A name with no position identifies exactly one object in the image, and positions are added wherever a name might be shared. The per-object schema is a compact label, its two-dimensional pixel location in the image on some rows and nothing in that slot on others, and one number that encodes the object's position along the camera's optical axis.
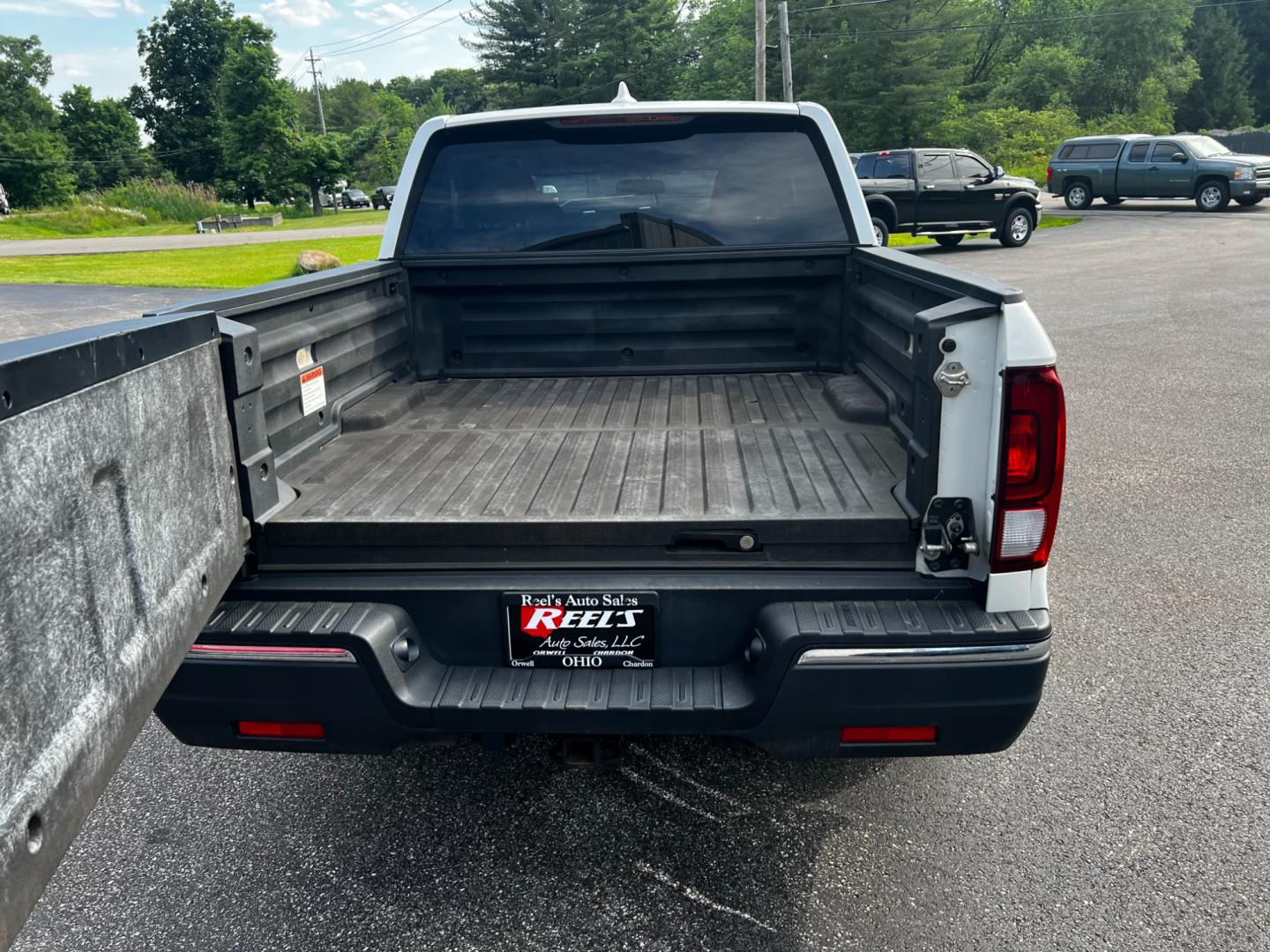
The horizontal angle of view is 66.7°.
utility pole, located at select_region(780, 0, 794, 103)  35.91
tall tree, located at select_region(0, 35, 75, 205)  51.81
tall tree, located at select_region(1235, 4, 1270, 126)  58.62
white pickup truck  1.51
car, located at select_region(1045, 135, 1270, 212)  24.36
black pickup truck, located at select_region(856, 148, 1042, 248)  18.88
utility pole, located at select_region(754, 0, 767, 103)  31.94
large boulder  16.08
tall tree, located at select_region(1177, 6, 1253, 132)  55.28
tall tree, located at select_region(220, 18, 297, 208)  49.91
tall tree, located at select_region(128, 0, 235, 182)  73.31
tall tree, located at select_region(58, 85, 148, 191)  63.16
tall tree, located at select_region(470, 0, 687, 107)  53.16
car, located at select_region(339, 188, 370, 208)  60.50
